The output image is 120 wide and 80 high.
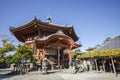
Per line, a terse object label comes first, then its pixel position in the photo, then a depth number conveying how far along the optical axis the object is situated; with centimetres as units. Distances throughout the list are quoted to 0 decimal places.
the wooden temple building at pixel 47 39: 1174
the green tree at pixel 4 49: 1372
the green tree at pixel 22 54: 908
